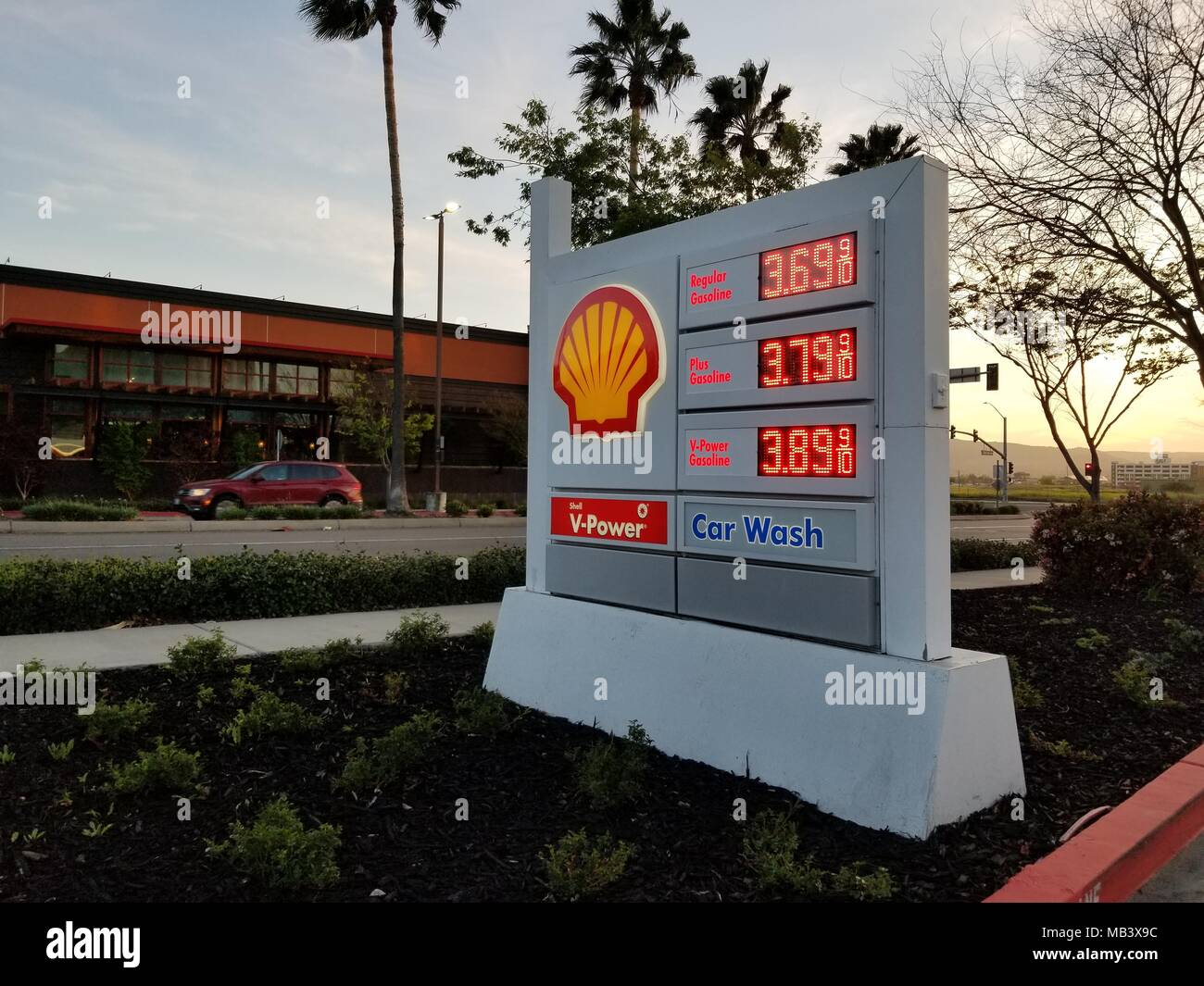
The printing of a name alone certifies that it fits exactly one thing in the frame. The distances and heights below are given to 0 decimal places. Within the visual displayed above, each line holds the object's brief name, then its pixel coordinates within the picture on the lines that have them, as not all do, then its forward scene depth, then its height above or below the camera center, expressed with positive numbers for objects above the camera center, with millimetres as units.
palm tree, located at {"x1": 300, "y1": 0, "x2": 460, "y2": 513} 24808 +13026
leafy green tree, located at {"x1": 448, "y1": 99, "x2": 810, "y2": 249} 13453 +5031
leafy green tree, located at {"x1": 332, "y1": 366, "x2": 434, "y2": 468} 30109 +2494
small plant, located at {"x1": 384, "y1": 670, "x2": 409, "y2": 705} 5711 -1334
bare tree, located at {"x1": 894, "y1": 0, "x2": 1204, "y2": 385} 10164 +3933
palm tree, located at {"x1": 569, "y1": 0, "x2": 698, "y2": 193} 22812 +11337
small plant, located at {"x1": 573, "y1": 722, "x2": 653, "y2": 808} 4086 -1388
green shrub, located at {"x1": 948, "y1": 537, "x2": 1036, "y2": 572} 14156 -1055
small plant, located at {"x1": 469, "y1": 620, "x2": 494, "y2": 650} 7402 -1265
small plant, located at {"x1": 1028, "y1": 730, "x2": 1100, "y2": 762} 4852 -1444
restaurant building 27875 +3869
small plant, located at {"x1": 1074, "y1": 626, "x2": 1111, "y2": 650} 7400 -1281
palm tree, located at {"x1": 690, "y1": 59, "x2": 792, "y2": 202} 26156 +11482
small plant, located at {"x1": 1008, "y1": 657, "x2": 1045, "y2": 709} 5641 -1332
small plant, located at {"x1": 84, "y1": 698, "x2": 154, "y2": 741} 4734 -1285
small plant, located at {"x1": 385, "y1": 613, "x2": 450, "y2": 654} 6988 -1199
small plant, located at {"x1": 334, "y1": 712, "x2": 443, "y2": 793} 4211 -1355
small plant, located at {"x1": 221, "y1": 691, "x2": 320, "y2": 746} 4883 -1317
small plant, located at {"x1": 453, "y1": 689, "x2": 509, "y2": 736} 5125 -1352
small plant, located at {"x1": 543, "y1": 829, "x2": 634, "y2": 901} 3232 -1430
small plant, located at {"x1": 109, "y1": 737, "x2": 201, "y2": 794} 4020 -1337
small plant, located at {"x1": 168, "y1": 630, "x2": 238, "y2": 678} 6062 -1200
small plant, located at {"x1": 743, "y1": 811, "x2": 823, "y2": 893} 3268 -1444
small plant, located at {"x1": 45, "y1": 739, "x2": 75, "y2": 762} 4461 -1354
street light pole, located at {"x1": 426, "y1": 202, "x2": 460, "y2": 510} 28078 +3895
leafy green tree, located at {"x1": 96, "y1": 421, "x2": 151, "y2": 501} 27562 +907
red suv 22594 -64
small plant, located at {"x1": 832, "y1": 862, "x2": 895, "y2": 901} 3186 -1454
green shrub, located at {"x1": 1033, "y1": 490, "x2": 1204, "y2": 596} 9930 -649
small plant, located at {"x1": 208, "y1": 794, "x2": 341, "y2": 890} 3236 -1387
